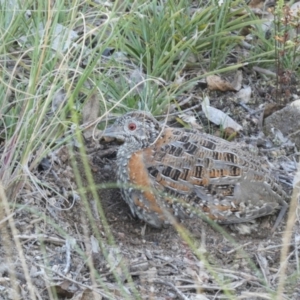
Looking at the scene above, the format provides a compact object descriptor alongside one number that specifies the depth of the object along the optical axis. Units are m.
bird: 9.44
